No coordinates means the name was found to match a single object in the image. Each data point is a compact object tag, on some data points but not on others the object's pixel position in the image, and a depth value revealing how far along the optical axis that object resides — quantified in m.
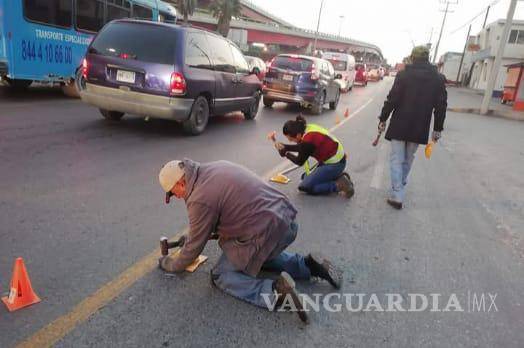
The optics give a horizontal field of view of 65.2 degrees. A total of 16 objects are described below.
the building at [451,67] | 71.10
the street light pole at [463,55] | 62.22
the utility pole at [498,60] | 19.06
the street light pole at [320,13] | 53.47
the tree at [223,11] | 52.78
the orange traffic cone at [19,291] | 2.45
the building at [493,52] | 45.00
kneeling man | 2.48
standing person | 4.78
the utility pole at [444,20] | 55.31
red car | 34.44
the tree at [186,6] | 46.12
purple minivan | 6.83
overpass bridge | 59.72
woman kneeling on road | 4.54
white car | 25.20
